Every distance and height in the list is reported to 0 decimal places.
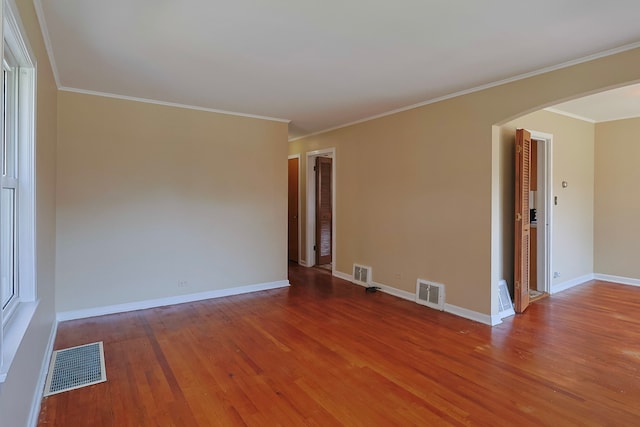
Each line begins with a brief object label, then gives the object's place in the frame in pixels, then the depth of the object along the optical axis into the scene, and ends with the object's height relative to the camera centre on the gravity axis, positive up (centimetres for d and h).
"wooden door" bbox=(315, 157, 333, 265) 659 +3
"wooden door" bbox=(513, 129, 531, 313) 390 -9
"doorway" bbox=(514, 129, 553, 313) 469 -7
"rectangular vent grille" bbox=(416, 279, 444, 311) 411 -100
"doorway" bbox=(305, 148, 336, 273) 657 -1
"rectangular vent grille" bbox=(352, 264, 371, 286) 518 -96
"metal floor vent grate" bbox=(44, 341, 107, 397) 247 -120
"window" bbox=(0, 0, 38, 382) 189 +15
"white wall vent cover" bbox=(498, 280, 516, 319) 384 -101
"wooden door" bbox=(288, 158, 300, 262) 696 +5
